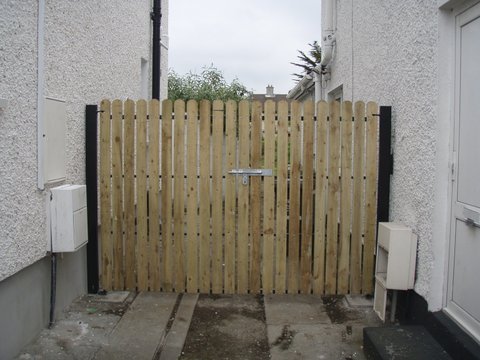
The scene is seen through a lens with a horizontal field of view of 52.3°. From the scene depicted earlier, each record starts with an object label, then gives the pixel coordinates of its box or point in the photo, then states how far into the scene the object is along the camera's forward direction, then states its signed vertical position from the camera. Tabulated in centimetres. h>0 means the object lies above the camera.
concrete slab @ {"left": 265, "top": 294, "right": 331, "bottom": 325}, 460 -143
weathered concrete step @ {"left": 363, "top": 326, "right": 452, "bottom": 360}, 344 -130
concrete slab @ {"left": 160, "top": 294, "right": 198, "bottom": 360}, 396 -148
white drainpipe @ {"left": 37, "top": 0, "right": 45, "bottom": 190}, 394 +60
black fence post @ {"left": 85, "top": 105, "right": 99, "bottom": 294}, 511 -1
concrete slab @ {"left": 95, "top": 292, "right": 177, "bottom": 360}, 391 -146
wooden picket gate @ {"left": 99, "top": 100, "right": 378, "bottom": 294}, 507 -32
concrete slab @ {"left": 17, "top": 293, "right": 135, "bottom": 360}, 384 -145
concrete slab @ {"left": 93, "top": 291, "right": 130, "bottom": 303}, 505 -139
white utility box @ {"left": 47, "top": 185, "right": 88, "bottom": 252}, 425 -50
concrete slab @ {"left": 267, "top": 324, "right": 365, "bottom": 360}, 390 -148
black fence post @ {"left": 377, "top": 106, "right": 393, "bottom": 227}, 492 +5
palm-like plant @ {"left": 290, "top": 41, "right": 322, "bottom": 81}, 1897 +438
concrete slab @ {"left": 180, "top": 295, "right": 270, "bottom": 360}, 395 -148
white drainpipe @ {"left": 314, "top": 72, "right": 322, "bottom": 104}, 980 +164
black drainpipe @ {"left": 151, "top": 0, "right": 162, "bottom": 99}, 850 +203
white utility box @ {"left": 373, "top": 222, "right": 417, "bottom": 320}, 419 -78
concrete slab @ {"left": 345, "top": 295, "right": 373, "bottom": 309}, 499 -139
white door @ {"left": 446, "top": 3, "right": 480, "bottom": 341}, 334 -12
